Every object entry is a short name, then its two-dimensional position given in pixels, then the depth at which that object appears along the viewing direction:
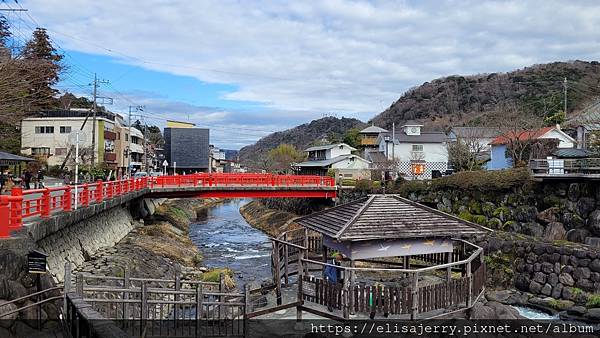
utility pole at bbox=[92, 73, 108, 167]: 46.29
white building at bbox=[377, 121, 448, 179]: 63.09
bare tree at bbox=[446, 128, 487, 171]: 46.62
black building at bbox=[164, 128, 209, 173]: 102.94
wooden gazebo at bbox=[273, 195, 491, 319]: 10.95
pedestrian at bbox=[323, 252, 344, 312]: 11.18
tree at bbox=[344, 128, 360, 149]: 87.13
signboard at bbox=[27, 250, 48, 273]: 11.48
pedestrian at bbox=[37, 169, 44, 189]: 34.45
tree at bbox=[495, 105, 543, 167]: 42.94
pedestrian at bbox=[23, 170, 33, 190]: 32.16
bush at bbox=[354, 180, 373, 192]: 44.07
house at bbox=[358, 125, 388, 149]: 81.31
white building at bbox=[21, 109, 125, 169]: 58.06
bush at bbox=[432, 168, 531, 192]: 30.42
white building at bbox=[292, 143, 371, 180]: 58.69
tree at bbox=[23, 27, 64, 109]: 20.59
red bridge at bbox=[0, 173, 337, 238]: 30.35
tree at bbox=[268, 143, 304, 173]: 95.69
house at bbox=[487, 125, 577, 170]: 44.69
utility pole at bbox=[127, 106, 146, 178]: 66.09
